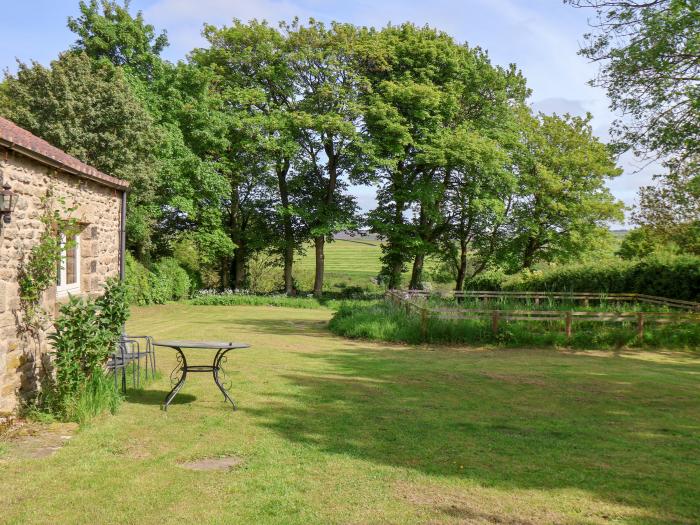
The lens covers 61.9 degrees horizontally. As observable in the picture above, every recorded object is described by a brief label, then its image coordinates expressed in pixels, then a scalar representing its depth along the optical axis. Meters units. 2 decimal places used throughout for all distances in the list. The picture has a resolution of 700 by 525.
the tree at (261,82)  31.27
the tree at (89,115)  21.28
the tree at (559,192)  32.16
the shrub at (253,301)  29.69
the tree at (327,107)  31.44
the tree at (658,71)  11.59
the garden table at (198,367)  7.83
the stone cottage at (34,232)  6.53
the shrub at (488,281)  28.09
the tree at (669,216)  23.20
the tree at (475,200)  31.20
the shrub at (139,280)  24.41
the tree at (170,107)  26.02
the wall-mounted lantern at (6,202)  6.31
